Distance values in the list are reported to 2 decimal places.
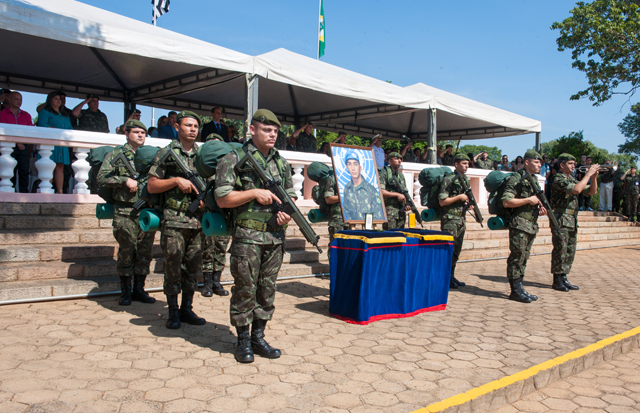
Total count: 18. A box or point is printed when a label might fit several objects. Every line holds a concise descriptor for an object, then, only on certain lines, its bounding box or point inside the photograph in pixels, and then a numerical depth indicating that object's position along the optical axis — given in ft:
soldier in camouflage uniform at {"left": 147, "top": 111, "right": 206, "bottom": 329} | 14.99
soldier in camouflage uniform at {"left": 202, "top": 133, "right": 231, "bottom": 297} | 20.02
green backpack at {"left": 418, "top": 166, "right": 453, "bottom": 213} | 24.68
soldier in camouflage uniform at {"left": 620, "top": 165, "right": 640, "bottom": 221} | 57.11
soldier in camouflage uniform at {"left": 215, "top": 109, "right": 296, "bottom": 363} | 12.19
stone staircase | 17.84
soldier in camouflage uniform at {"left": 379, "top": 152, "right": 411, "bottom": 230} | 25.07
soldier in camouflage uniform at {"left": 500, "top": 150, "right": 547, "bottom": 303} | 21.67
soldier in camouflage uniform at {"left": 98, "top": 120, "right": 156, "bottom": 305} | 17.66
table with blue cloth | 16.49
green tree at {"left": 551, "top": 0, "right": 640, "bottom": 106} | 64.59
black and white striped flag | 61.99
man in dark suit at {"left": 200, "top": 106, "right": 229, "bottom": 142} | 34.06
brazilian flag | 69.21
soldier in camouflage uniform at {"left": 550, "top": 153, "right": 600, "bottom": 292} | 23.76
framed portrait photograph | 19.48
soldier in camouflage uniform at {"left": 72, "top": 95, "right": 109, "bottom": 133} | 28.89
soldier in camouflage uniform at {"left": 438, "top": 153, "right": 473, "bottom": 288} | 23.84
